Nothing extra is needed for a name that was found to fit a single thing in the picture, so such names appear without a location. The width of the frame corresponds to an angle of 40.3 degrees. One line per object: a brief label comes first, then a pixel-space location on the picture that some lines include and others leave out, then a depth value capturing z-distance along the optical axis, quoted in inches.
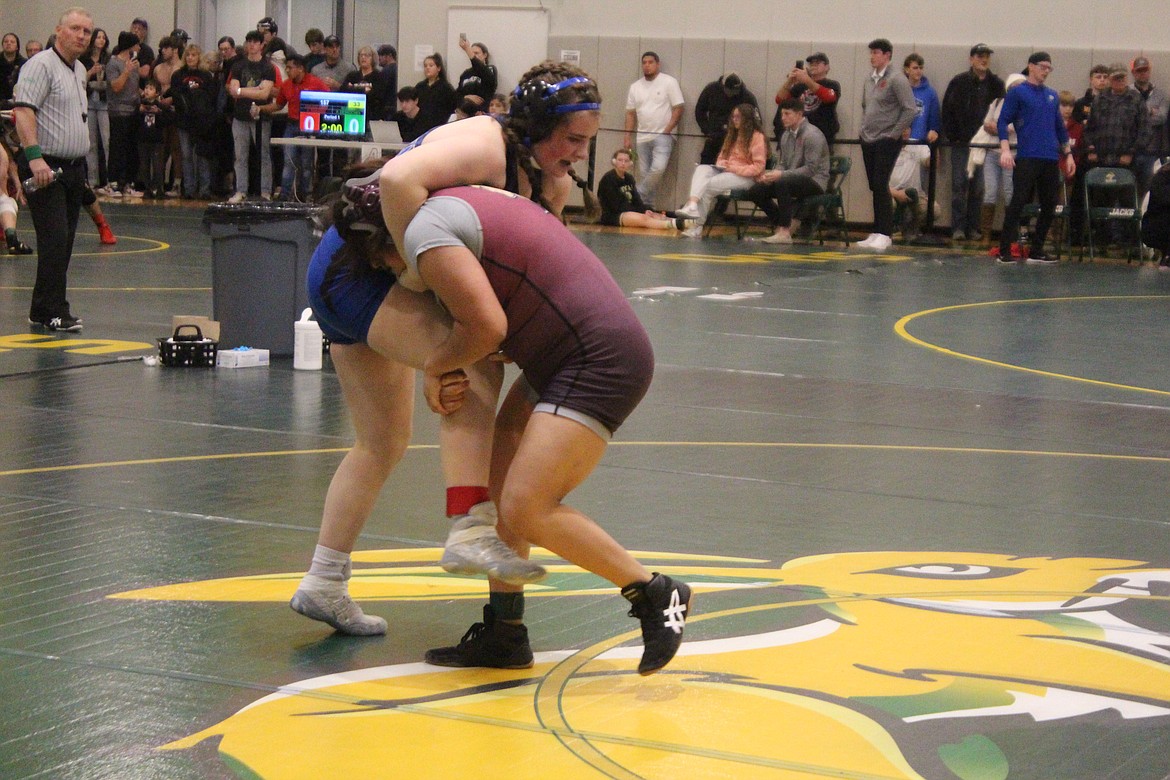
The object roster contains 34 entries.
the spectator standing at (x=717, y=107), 869.8
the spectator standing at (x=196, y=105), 937.5
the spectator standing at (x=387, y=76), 942.4
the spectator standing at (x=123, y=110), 963.3
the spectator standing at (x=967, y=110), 791.1
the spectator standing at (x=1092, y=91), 756.6
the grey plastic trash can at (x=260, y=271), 363.9
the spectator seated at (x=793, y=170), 788.0
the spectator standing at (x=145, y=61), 967.6
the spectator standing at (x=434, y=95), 900.0
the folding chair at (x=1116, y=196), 733.3
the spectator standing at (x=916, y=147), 795.4
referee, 384.2
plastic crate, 347.3
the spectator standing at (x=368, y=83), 923.4
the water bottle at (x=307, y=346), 350.6
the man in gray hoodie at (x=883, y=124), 765.3
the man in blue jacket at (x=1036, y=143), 695.1
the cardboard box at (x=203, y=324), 352.5
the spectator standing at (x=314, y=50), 935.0
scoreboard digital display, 792.9
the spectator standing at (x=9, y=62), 960.9
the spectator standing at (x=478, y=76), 883.4
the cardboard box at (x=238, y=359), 350.9
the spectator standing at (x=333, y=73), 907.4
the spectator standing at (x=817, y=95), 824.3
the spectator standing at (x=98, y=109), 991.0
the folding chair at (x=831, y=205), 792.3
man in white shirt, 904.9
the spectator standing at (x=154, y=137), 955.8
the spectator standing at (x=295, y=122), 874.1
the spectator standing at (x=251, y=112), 894.4
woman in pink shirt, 793.6
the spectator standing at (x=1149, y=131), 747.4
